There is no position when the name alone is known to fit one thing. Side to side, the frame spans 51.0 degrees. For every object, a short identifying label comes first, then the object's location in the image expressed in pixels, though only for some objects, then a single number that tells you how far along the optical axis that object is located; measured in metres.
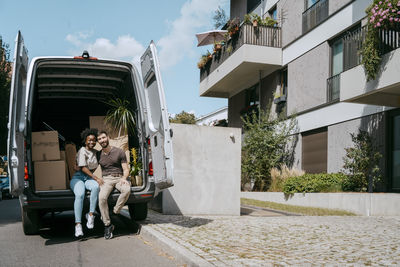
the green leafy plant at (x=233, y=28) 19.08
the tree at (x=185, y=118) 41.38
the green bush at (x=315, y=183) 12.82
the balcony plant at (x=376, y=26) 10.20
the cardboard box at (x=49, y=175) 7.02
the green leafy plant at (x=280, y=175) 15.20
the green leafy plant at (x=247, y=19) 18.49
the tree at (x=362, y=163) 12.12
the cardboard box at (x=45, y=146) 7.12
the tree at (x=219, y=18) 25.25
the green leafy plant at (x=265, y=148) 17.00
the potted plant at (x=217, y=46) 21.21
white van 6.02
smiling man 6.51
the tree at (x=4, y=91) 24.02
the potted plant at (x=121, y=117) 8.11
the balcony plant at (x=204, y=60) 22.86
